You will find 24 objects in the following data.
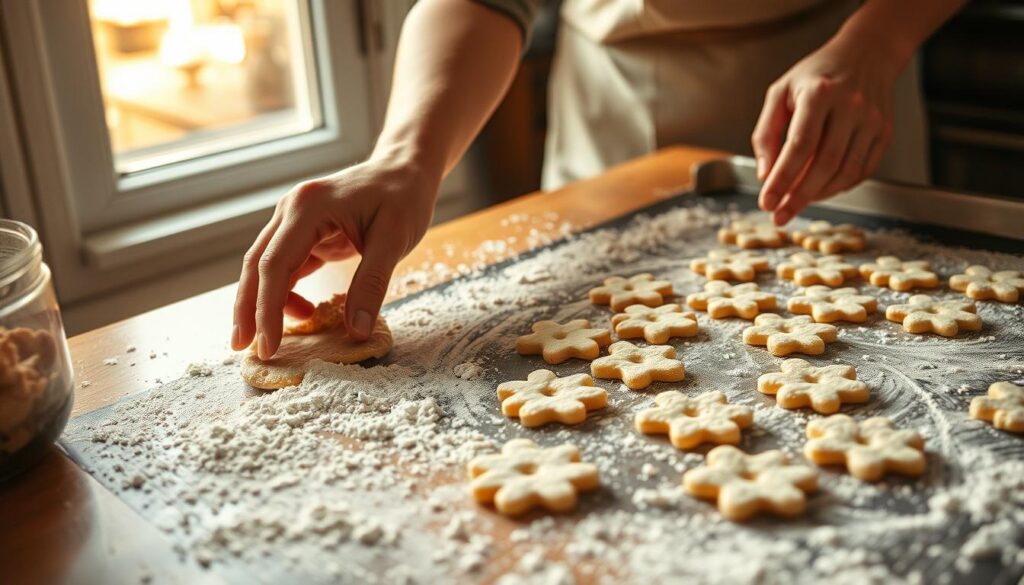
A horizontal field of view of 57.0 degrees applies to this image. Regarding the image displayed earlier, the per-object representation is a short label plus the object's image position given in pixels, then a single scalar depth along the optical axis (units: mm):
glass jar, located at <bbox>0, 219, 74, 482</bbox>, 889
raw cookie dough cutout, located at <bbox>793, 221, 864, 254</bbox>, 1465
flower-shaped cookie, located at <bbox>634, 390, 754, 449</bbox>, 944
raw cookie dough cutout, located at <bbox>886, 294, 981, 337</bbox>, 1164
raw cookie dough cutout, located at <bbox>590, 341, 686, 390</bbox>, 1079
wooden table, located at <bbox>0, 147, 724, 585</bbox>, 821
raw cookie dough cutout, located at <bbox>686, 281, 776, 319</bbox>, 1260
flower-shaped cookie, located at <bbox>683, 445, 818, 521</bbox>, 822
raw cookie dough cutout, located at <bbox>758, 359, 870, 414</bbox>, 1002
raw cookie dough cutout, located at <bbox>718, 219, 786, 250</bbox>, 1505
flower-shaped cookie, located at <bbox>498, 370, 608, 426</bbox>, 1003
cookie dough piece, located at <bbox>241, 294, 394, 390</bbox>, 1130
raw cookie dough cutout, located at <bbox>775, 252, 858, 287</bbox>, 1347
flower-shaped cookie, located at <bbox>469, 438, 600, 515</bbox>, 851
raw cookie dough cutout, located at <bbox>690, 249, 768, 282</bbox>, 1388
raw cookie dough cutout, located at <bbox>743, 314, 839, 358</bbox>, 1141
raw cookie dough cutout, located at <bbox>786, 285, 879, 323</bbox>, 1222
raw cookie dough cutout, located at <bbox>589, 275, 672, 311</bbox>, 1310
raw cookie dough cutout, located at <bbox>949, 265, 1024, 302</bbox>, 1245
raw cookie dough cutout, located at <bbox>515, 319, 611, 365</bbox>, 1155
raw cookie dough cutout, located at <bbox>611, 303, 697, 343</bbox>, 1193
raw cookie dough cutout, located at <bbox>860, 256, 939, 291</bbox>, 1311
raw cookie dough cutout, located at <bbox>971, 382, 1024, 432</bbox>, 932
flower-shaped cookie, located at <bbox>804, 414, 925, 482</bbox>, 868
